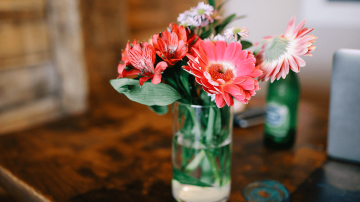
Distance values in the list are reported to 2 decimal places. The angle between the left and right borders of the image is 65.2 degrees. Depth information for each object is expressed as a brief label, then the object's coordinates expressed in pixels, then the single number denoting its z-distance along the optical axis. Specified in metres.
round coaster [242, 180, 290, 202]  0.61
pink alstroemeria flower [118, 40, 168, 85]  0.45
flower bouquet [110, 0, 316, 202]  0.44
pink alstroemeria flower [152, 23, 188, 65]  0.46
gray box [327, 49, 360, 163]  0.68
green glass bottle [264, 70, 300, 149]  0.81
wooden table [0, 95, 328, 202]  0.65
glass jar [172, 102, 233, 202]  0.54
